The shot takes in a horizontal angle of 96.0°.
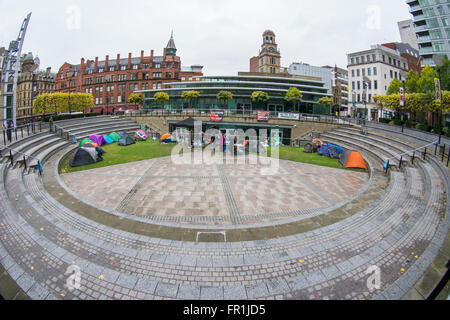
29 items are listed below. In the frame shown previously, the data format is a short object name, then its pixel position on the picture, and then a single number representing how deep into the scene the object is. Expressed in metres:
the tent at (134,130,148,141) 27.69
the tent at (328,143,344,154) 20.41
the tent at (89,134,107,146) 22.15
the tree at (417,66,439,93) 22.77
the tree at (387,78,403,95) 29.91
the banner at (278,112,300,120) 30.63
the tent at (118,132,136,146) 23.39
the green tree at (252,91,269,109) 36.56
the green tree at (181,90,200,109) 38.44
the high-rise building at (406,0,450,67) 37.28
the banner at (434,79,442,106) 15.51
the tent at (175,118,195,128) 26.51
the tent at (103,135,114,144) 24.06
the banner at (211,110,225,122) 32.59
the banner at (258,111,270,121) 31.39
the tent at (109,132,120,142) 25.14
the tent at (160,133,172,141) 25.53
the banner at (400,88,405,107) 21.88
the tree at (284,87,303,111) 36.75
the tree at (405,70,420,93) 26.23
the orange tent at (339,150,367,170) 16.14
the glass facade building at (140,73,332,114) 45.03
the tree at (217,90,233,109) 36.69
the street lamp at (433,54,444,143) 29.61
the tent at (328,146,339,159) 20.00
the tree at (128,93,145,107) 40.54
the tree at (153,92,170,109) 39.57
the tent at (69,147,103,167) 15.32
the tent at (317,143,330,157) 20.86
